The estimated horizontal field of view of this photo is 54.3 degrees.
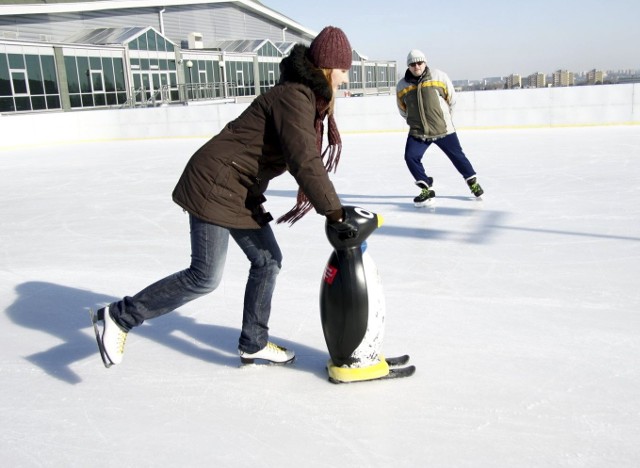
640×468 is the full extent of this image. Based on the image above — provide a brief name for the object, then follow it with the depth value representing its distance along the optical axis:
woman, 1.83
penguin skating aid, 2.00
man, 5.04
